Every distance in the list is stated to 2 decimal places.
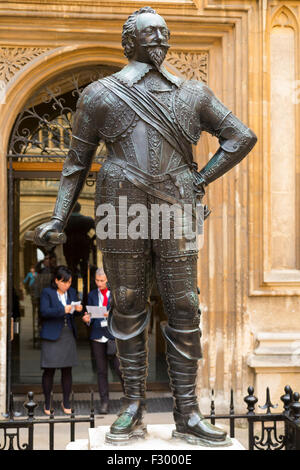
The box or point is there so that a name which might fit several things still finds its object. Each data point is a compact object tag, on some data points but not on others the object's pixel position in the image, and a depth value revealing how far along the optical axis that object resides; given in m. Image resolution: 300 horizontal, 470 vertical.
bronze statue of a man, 3.72
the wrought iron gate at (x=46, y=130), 7.83
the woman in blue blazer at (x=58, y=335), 7.77
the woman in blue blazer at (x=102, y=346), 7.91
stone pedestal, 3.65
